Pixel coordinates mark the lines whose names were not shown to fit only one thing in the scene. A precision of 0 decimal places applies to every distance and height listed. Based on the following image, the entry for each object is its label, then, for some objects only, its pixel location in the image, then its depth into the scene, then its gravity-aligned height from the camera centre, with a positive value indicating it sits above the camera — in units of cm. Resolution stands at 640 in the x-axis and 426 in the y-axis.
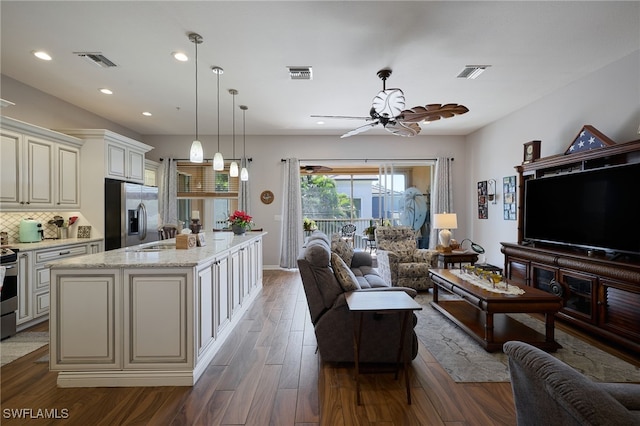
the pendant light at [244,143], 509 +148
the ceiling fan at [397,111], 333 +111
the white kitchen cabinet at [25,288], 331 -87
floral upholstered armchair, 468 -76
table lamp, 502 -21
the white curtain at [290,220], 674 -22
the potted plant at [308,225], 731 -35
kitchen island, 229 -86
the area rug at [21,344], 283 -135
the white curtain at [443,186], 688 +56
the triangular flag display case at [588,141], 333 +81
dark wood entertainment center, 274 -66
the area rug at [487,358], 239 -127
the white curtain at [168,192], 669 +37
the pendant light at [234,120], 434 +165
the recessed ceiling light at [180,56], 328 +165
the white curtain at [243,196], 670 +30
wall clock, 689 +31
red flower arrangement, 448 -14
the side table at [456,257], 475 -71
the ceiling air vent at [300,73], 363 +166
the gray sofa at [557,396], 77 -50
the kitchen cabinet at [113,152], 453 +89
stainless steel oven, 309 -89
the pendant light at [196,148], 296 +62
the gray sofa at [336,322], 251 -92
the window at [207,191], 693 +41
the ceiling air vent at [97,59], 329 +165
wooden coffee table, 273 -95
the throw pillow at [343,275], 256 -55
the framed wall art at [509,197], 529 +25
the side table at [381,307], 203 -64
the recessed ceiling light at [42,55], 325 +165
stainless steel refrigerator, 462 -8
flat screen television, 292 +3
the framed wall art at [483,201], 618 +21
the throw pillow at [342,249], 430 -54
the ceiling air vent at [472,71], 362 +169
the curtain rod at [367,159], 688 +115
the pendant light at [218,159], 367 +61
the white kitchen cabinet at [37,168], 347 +50
